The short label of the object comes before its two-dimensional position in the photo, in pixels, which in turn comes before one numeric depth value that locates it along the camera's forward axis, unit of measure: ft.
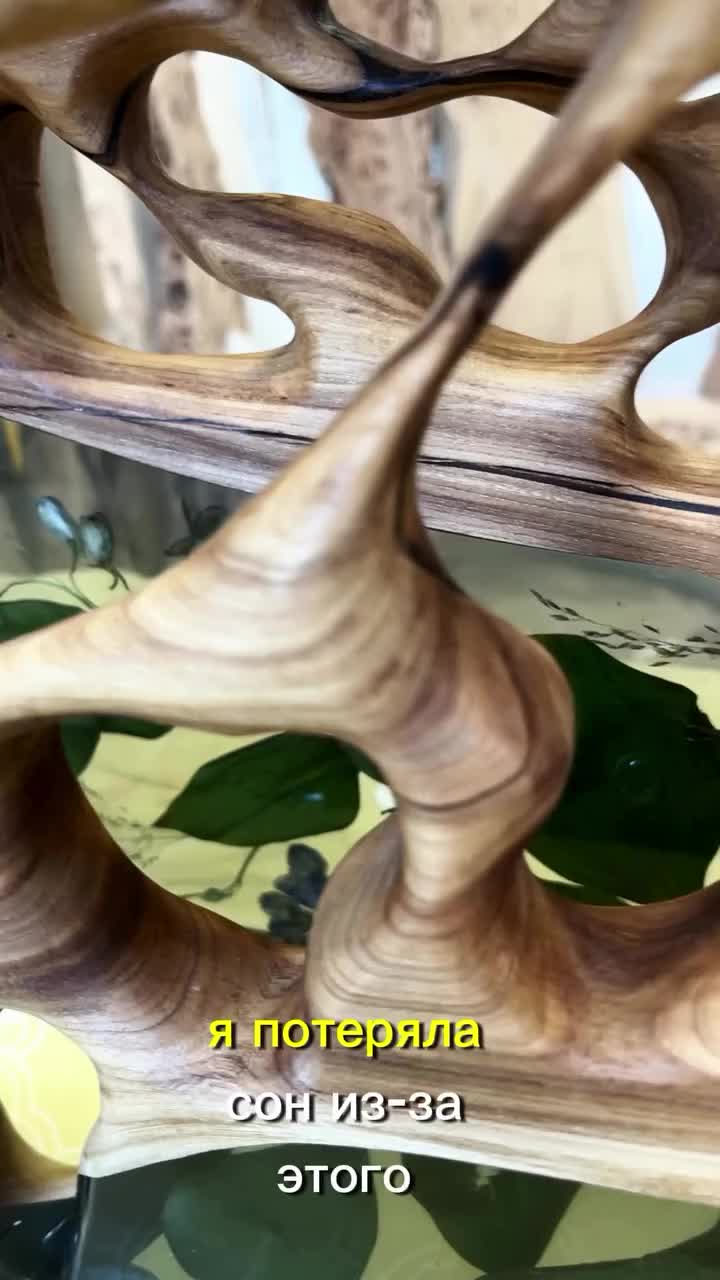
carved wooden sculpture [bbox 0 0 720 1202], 0.54
